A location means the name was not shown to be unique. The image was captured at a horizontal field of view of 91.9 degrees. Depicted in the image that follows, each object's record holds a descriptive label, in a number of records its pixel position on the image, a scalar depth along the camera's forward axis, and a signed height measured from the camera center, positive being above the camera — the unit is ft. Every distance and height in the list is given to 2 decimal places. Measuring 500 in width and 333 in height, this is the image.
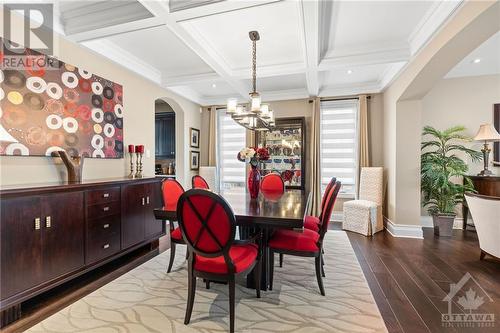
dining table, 5.82 -1.27
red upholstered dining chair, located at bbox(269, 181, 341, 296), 7.06 -2.33
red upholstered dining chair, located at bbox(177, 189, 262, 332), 5.19 -1.71
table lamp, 13.18 +1.51
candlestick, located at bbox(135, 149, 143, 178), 11.94 -0.10
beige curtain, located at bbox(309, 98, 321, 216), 16.93 +0.39
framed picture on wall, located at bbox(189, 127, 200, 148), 18.23 +2.11
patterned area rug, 5.84 -3.91
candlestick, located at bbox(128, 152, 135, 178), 12.16 +0.03
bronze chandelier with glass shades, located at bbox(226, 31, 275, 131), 9.44 +2.18
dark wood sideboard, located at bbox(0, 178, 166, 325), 6.02 -2.09
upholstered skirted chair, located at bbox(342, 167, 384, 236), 13.58 -2.43
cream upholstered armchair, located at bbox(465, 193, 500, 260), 8.66 -2.07
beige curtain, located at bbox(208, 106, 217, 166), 19.27 +2.26
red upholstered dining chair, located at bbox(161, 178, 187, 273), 8.19 -1.15
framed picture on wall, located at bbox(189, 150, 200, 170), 18.25 +0.34
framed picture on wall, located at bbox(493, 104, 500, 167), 14.48 +2.12
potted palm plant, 13.29 -0.70
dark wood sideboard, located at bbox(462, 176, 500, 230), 13.06 -1.11
